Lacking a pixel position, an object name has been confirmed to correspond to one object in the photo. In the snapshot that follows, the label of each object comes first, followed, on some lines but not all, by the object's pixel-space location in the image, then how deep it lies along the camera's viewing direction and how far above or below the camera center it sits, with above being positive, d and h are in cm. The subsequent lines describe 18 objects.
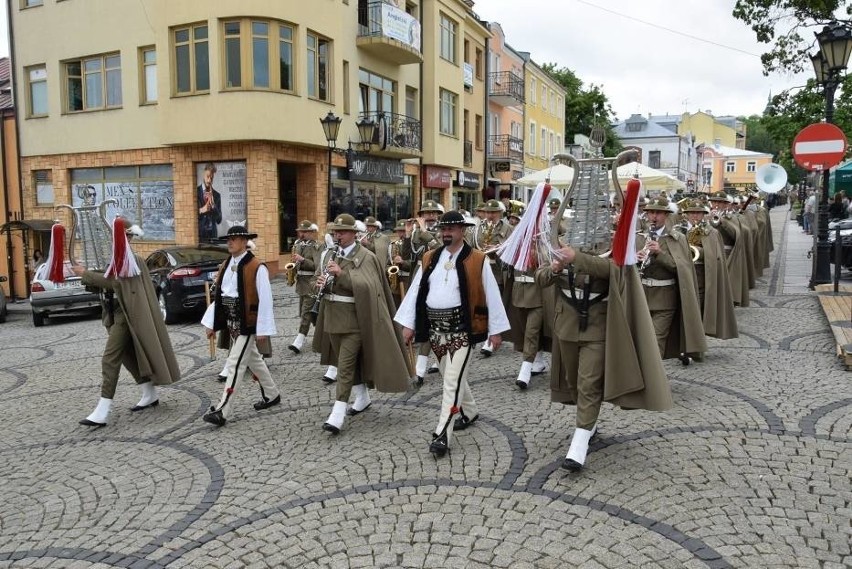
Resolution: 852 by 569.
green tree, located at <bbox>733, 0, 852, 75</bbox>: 1730 +478
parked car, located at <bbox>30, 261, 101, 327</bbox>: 1542 -197
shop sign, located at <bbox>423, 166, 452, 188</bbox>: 2845 +135
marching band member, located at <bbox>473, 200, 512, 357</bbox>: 928 -31
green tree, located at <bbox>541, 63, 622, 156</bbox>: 5384 +803
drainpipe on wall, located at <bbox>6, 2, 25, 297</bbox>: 2414 +388
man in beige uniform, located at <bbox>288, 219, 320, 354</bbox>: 994 -88
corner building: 1964 +312
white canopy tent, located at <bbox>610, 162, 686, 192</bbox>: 1672 +76
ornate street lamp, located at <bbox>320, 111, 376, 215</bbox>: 1756 +207
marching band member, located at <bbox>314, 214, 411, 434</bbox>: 629 -107
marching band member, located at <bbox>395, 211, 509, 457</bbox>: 557 -78
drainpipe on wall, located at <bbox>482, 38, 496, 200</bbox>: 3488 +494
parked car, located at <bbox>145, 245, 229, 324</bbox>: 1325 -138
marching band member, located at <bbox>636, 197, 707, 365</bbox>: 757 -86
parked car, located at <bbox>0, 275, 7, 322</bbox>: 1716 -245
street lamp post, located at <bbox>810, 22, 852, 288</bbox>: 1229 +255
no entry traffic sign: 1140 +106
